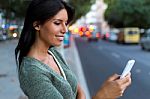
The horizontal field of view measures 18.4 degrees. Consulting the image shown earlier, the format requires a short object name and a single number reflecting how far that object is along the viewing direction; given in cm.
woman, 219
